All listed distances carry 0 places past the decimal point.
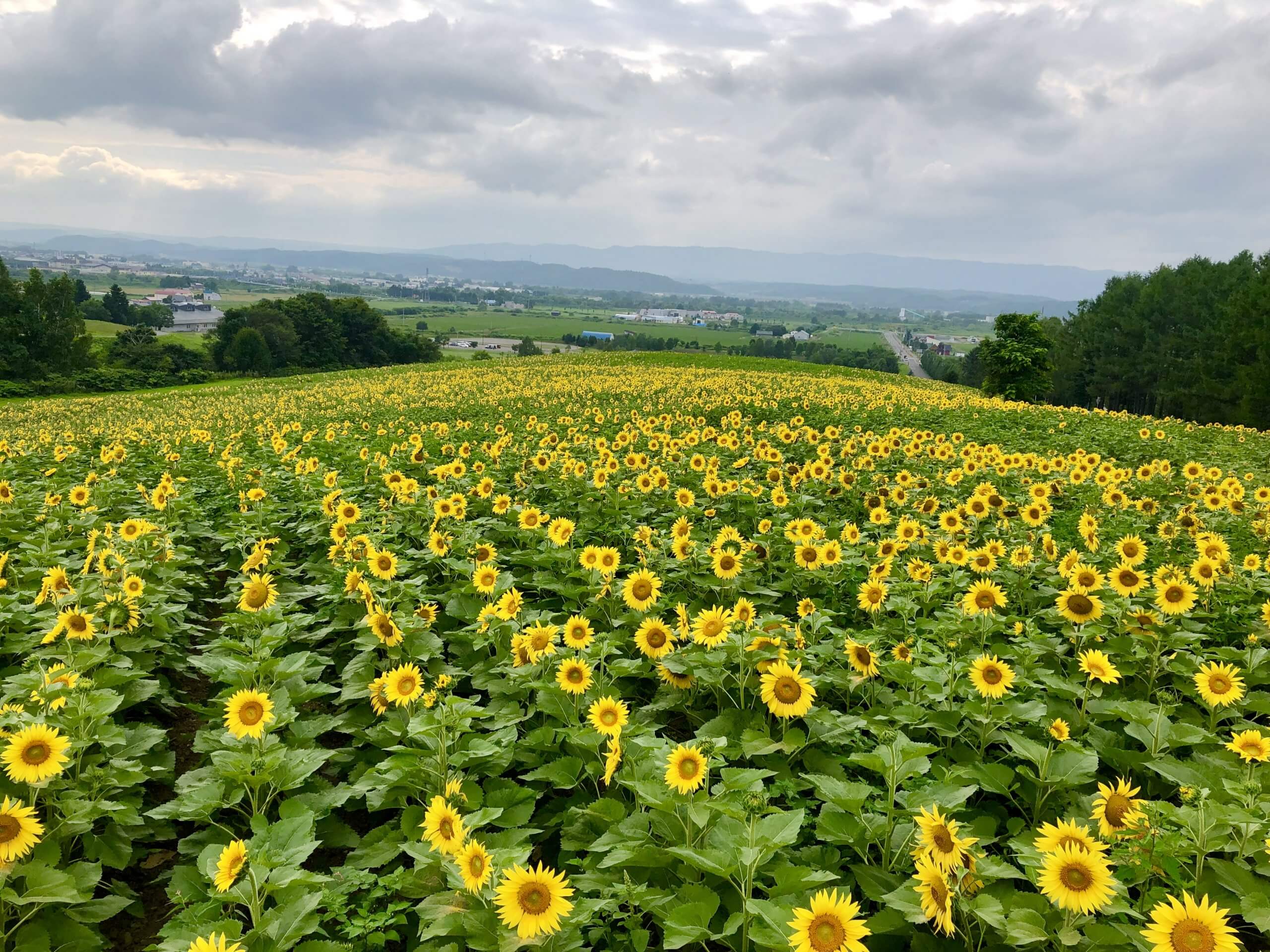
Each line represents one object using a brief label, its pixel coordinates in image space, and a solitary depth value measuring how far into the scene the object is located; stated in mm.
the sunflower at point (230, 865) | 2672
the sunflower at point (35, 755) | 3068
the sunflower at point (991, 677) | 3580
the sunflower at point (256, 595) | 5047
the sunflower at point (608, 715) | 3629
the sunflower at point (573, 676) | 3977
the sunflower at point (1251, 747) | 3086
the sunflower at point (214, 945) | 2232
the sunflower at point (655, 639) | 4312
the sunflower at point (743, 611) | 4344
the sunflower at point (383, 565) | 5207
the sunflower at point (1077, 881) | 2283
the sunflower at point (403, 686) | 3971
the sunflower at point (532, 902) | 2430
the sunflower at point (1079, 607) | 4461
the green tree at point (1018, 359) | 50344
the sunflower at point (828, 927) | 2188
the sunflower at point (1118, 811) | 2617
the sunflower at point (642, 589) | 5039
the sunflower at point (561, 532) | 6273
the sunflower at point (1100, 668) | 3828
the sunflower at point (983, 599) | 4594
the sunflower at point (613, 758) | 3229
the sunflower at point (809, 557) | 5742
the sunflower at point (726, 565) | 5410
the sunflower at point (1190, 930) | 2062
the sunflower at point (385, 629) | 4645
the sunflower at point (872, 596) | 4996
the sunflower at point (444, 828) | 2730
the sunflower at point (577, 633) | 4109
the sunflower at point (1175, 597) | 4457
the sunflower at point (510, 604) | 4863
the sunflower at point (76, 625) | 4402
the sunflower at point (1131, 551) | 5344
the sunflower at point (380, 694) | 4125
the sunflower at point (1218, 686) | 3703
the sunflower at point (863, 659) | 3896
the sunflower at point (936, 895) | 2256
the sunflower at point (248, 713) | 3687
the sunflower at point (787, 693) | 3578
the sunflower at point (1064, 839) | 2361
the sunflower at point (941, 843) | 2352
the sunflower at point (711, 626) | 4098
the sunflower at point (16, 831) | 2768
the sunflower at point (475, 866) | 2527
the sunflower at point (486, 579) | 5320
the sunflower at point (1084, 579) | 4941
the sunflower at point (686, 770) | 2965
